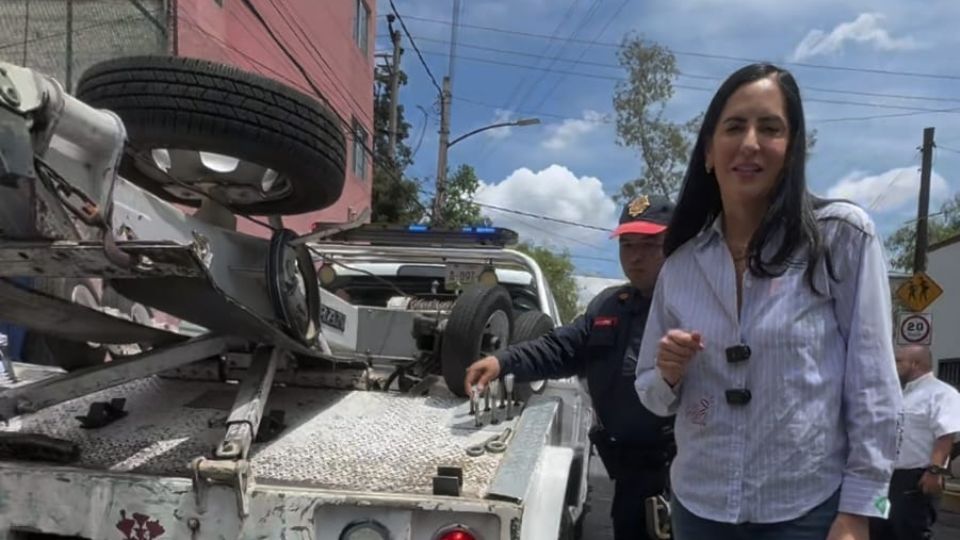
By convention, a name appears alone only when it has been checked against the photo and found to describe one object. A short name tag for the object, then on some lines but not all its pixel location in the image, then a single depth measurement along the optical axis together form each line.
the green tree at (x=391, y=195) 28.95
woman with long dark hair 1.73
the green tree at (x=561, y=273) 43.15
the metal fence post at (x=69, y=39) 12.00
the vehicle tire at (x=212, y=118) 2.73
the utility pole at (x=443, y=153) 26.38
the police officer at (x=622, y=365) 3.17
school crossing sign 12.68
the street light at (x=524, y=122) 25.02
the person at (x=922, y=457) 5.33
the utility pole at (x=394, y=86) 23.92
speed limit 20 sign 10.56
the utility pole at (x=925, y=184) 19.29
